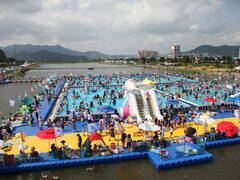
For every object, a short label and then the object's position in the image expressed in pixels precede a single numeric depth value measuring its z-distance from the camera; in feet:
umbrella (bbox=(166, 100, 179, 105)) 60.60
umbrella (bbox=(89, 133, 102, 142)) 34.01
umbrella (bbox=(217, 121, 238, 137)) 39.19
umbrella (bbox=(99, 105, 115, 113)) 49.91
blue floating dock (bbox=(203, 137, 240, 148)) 39.65
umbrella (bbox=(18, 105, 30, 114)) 53.36
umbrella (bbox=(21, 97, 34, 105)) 62.28
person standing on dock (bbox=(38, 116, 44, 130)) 50.08
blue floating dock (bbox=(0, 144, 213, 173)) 32.83
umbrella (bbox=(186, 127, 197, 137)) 37.78
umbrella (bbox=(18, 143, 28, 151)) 33.87
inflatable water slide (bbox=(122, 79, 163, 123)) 51.55
